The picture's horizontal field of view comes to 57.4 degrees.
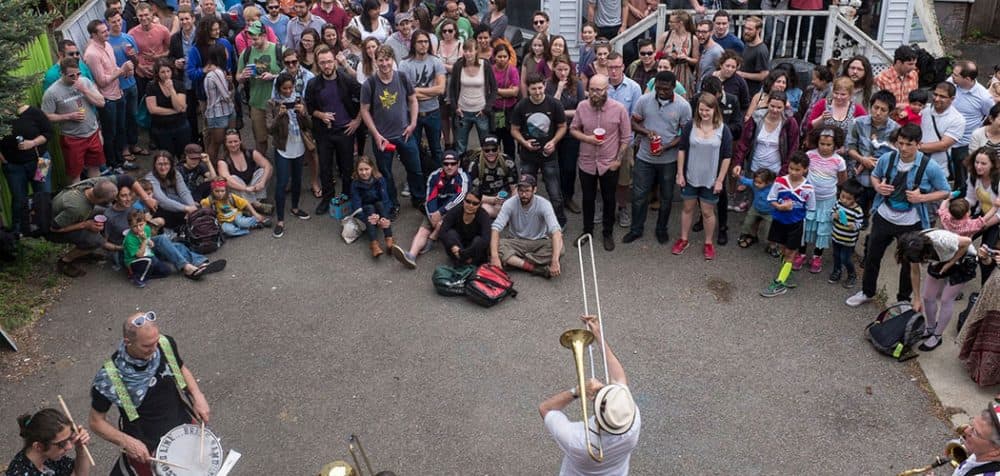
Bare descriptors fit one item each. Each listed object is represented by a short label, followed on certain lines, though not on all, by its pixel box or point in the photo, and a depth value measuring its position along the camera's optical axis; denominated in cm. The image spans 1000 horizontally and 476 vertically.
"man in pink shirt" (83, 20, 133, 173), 1005
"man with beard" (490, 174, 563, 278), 858
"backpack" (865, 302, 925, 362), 723
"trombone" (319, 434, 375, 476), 446
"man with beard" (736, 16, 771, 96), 991
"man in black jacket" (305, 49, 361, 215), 955
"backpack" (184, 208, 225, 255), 912
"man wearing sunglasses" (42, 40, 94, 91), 970
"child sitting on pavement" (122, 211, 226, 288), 855
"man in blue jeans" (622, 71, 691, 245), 893
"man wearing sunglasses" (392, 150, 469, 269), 918
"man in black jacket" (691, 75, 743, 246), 918
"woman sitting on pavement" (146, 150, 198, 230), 920
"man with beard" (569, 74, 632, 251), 889
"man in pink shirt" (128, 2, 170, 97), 1073
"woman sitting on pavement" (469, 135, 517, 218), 922
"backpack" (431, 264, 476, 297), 830
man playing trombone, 440
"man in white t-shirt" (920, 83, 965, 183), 841
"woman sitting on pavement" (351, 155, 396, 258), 906
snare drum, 507
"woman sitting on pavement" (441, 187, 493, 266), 875
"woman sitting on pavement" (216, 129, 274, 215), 980
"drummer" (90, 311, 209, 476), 500
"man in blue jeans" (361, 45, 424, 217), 944
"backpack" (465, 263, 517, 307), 812
